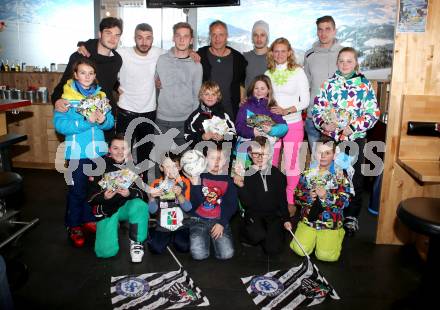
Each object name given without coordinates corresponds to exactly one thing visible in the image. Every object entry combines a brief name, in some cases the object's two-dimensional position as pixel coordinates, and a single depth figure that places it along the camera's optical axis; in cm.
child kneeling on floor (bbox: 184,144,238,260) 328
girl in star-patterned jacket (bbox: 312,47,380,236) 342
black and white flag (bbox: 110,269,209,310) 262
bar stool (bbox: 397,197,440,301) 231
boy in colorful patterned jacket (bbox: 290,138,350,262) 324
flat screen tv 558
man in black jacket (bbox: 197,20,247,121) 385
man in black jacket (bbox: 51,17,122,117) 346
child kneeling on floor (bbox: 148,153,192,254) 325
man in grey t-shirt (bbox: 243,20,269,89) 400
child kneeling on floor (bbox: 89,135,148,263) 325
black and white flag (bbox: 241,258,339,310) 266
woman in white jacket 376
